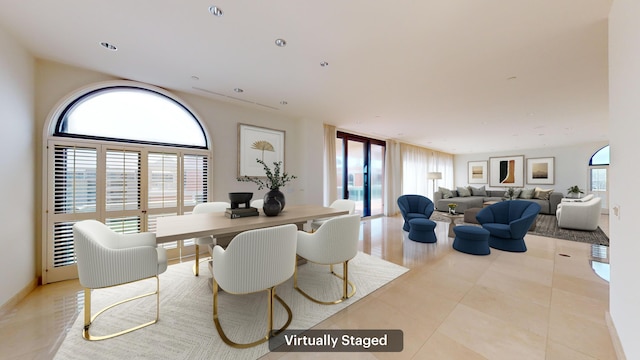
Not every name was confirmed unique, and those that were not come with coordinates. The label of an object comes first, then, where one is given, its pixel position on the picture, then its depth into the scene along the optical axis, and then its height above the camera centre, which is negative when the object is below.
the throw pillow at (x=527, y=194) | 7.37 -0.51
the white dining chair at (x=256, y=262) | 1.39 -0.58
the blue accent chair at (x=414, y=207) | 4.56 -0.62
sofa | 6.74 -0.64
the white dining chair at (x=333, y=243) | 1.88 -0.59
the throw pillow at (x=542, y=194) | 7.00 -0.48
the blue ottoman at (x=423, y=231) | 3.85 -0.95
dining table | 1.57 -0.39
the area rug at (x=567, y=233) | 3.94 -1.13
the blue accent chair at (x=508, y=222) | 3.30 -0.72
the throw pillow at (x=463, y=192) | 8.22 -0.48
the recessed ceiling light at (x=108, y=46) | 2.10 +1.37
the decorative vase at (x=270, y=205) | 2.29 -0.28
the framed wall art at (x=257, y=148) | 3.86 +0.63
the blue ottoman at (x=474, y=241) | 3.21 -0.96
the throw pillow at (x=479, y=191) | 8.56 -0.48
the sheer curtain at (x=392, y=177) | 6.71 +0.10
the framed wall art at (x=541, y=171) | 8.16 +0.36
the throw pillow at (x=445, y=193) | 7.79 -0.49
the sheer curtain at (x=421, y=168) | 7.56 +0.49
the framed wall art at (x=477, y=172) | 9.66 +0.37
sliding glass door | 5.74 +0.27
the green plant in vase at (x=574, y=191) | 7.37 -0.40
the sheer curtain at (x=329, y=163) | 5.20 +0.43
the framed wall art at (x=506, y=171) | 8.80 +0.38
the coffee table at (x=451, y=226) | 4.23 -0.97
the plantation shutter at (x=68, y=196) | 2.45 -0.18
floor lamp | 7.92 +0.15
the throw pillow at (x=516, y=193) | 7.57 -0.49
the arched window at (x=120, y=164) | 2.49 +0.23
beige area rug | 1.49 -1.20
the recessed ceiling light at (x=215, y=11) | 1.66 +1.37
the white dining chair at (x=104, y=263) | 1.49 -0.62
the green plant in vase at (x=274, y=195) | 2.30 -0.16
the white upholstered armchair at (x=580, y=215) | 4.53 -0.78
